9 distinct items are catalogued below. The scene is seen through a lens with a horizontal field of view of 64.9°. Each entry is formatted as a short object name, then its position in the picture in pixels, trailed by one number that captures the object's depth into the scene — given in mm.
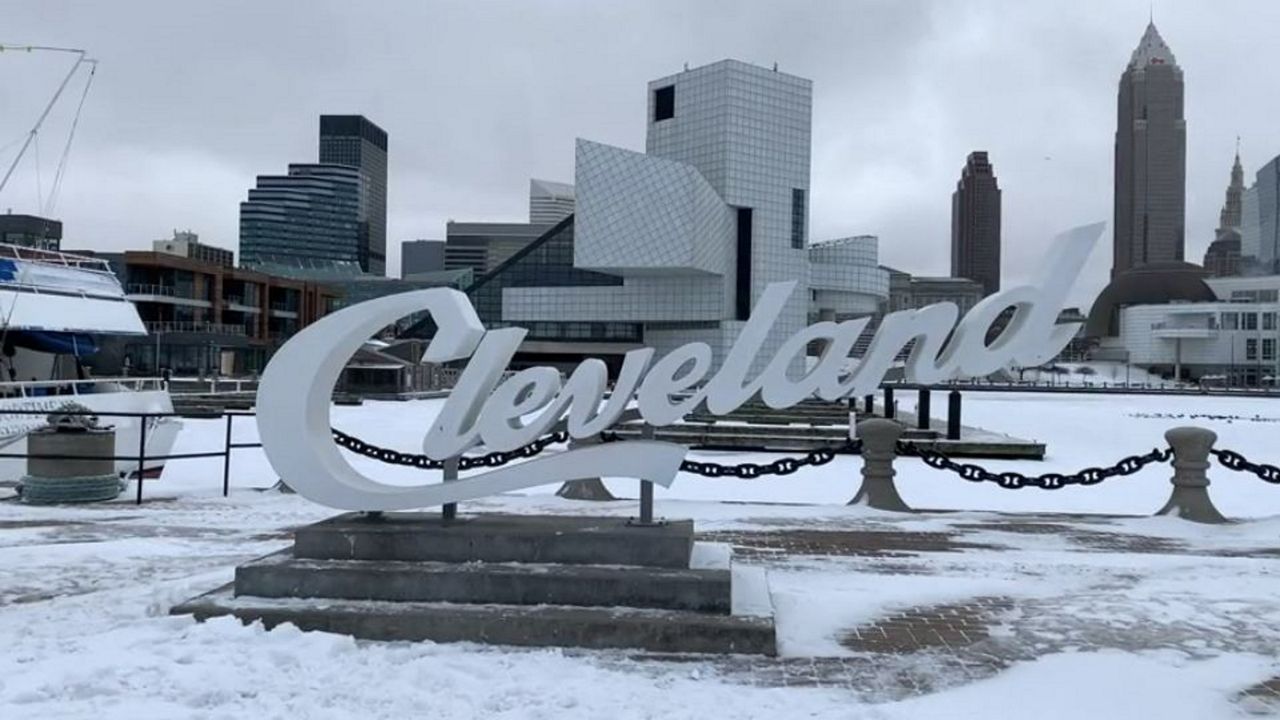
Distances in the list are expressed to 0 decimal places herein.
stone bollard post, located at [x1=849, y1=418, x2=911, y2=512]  14547
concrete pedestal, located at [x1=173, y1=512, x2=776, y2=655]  7398
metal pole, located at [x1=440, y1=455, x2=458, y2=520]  8883
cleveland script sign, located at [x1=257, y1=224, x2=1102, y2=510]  8578
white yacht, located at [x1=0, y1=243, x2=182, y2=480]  23925
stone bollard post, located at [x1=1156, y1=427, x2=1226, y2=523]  13727
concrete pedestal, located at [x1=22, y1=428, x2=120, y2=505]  14133
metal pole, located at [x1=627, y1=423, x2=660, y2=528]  8711
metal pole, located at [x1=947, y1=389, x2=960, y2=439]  27609
